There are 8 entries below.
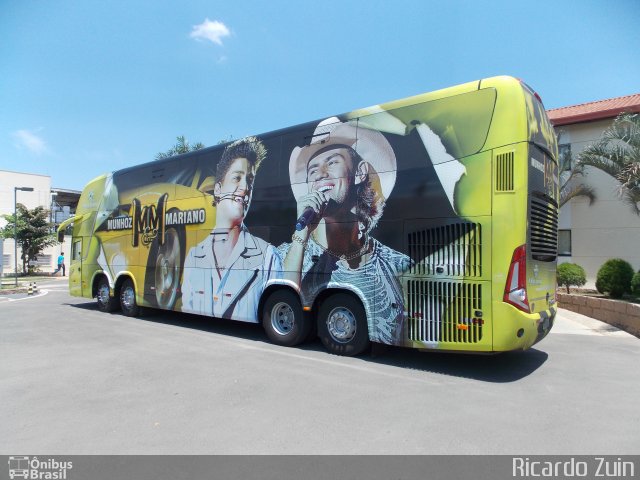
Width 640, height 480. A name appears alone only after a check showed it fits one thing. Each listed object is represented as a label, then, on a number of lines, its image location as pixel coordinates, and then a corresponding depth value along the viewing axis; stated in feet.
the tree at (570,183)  53.83
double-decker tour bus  18.75
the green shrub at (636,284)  34.76
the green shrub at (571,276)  48.57
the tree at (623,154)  36.19
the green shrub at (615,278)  39.93
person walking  113.39
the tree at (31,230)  105.60
